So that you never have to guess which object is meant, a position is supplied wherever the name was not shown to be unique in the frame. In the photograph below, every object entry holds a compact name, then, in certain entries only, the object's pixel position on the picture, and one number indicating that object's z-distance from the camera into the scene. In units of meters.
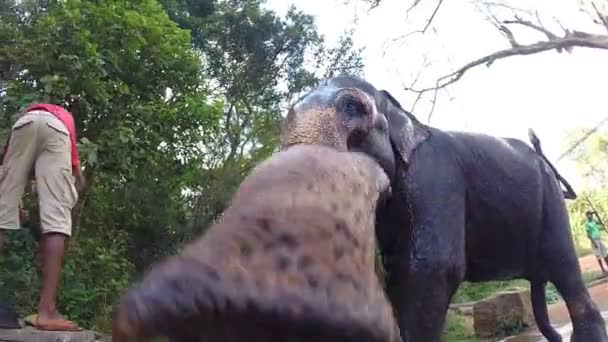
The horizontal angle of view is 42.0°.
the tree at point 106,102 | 5.80
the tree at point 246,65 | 13.43
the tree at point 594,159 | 23.20
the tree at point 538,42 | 14.06
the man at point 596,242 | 13.71
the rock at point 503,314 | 7.42
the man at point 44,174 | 2.91
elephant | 1.22
